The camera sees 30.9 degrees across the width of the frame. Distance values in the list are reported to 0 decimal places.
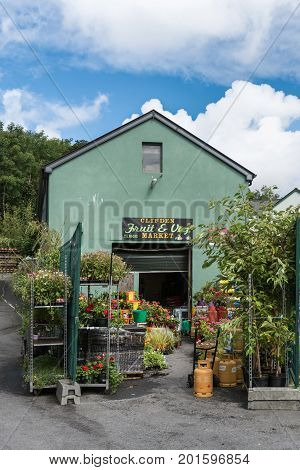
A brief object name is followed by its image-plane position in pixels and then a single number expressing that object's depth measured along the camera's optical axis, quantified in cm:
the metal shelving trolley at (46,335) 963
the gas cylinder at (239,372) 1041
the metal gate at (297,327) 884
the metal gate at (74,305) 925
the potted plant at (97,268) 1068
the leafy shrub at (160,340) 1431
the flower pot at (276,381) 896
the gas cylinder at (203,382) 954
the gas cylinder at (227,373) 1023
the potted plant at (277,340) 888
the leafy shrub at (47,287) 978
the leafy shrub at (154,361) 1207
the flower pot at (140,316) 1518
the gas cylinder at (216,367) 1054
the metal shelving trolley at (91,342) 1031
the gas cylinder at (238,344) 1070
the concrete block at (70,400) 891
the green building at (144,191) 1945
